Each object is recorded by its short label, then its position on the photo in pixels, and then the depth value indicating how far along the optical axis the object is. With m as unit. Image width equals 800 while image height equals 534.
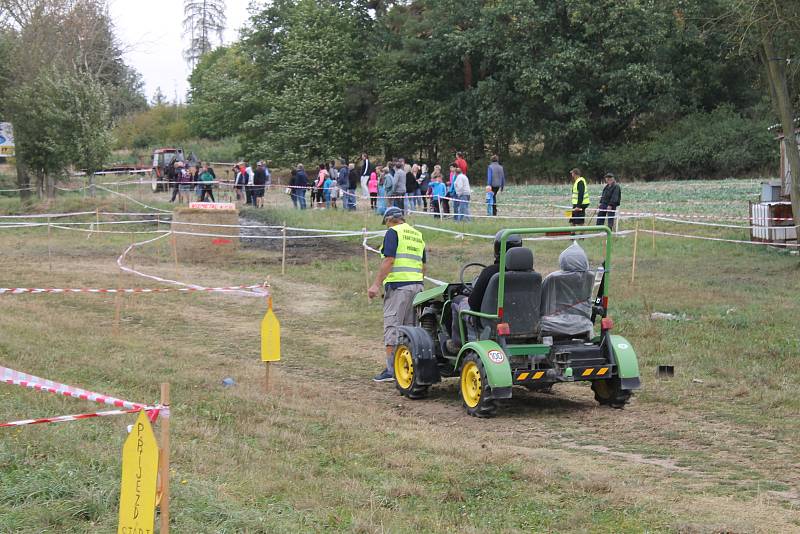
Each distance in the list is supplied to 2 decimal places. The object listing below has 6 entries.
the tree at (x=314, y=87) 57.19
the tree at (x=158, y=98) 98.81
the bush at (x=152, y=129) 79.00
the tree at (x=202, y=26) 98.12
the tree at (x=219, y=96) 64.12
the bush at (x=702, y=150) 46.41
